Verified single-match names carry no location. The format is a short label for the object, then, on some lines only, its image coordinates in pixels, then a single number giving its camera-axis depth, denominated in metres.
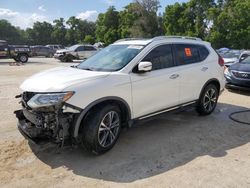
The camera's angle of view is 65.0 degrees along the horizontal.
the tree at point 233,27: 28.53
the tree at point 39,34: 58.51
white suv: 2.78
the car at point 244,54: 9.10
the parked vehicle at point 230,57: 9.45
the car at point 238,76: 6.22
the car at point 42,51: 25.68
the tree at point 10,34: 59.88
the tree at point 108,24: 47.31
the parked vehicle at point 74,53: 17.82
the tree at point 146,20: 41.33
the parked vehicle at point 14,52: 15.20
